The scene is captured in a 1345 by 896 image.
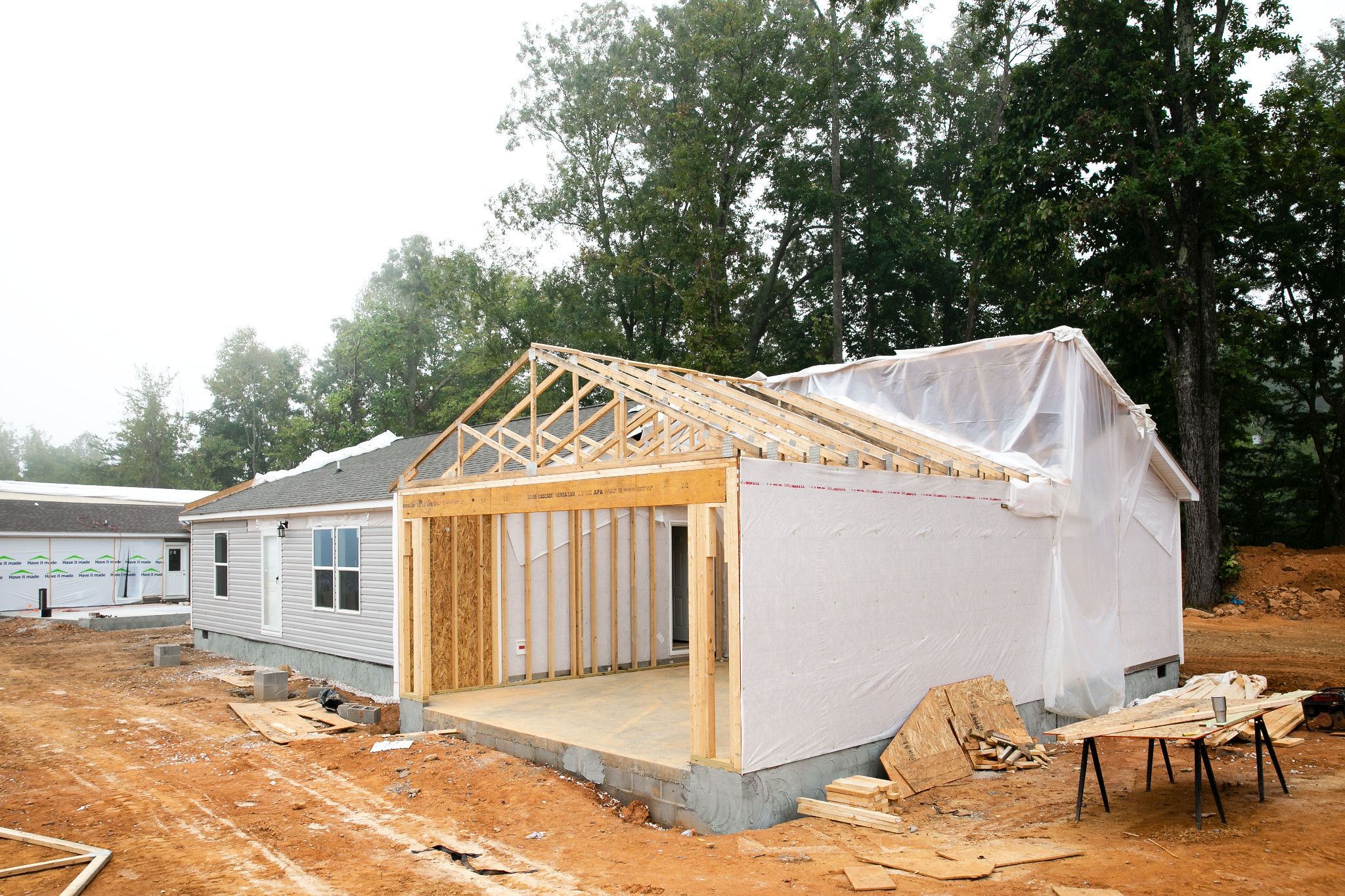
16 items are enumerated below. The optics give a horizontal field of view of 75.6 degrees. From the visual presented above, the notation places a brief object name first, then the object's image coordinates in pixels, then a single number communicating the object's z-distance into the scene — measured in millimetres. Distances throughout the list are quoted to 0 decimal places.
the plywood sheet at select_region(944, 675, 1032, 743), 8461
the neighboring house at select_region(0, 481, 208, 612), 23938
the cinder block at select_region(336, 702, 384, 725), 10625
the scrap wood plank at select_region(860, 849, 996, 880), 5203
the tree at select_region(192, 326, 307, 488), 50062
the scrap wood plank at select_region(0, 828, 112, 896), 5273
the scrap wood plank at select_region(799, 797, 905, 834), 6332
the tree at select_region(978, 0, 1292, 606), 19031
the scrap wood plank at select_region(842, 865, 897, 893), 5047
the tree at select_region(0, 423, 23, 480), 94375
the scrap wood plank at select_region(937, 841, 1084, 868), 5500
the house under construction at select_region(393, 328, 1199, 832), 6703
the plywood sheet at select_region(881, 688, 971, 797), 7484
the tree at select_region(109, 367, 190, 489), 50969
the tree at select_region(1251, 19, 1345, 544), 22109
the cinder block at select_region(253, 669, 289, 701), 12117
